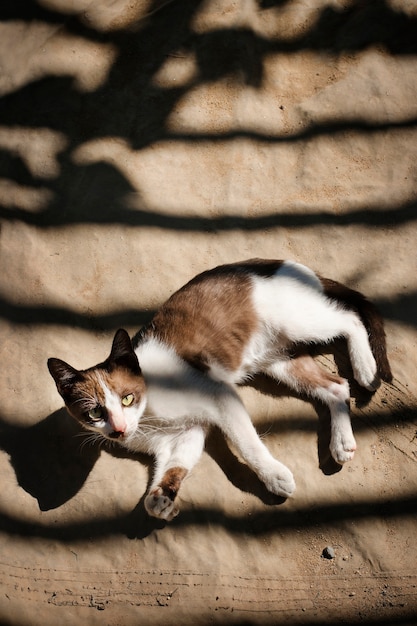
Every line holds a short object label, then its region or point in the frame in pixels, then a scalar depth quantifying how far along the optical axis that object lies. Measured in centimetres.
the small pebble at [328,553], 229
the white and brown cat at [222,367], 231
